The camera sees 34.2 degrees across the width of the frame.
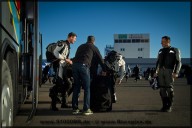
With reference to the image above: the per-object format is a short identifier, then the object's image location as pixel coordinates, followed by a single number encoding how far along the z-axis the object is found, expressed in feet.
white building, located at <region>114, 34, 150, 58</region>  368.89
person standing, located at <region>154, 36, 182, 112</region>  24.40
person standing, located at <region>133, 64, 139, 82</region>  91.26
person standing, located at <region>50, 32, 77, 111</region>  24.32
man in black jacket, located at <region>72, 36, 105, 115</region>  22.53
